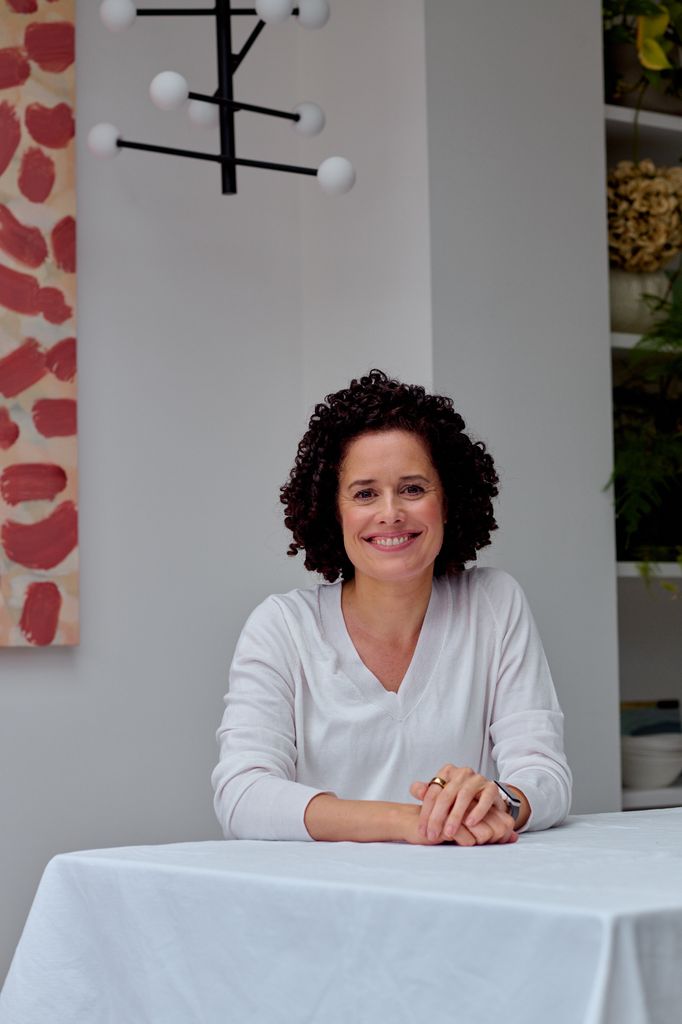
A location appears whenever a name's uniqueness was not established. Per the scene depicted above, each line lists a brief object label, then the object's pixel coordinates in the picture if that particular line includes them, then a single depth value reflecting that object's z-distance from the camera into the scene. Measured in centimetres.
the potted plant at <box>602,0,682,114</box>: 289
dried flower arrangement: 293
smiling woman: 182
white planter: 298
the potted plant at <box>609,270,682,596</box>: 284
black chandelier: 237
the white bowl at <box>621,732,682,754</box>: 297
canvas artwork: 262
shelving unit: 308
